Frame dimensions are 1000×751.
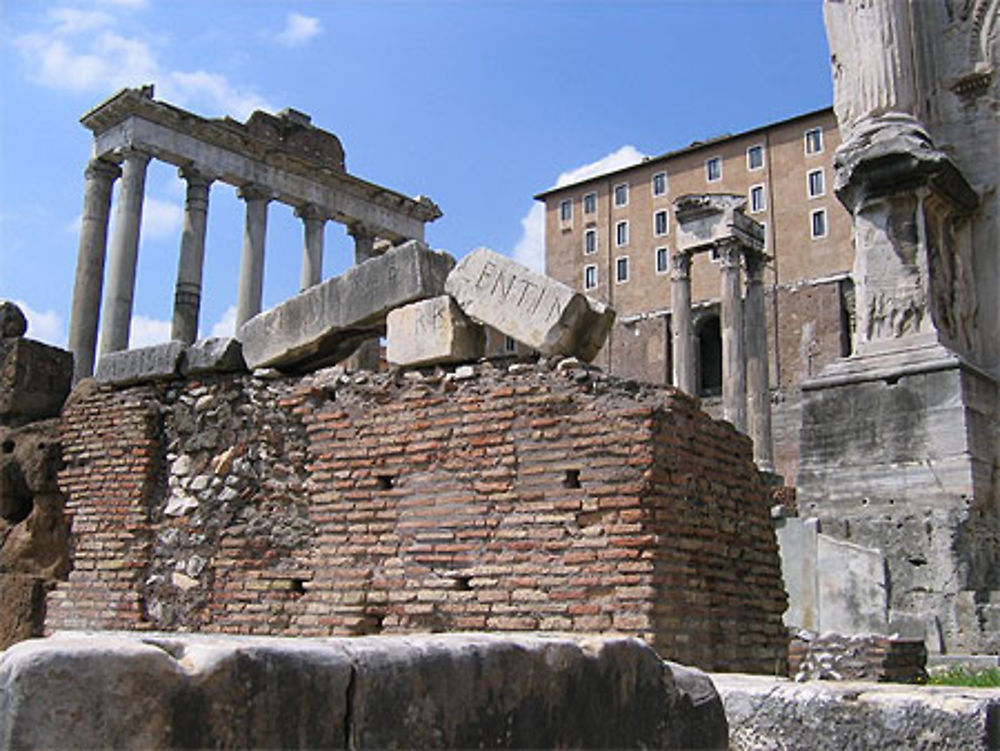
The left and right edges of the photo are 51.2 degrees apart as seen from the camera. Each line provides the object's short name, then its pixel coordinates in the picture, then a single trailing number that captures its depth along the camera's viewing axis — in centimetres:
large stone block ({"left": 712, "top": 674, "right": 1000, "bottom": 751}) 316
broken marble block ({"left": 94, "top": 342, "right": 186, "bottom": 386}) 707
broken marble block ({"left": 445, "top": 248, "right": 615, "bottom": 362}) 562
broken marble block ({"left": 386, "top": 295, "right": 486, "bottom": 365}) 594
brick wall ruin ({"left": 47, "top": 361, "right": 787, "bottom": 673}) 515
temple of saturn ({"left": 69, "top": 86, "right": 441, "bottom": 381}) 2581
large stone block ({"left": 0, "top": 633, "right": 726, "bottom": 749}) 186
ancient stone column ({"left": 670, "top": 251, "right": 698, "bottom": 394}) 2670
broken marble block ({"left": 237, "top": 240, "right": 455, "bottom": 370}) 626
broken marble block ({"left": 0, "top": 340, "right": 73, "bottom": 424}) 814
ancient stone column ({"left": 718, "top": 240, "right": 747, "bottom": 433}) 2377
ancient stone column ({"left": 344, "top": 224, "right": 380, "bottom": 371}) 3244
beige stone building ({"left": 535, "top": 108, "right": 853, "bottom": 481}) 4162
